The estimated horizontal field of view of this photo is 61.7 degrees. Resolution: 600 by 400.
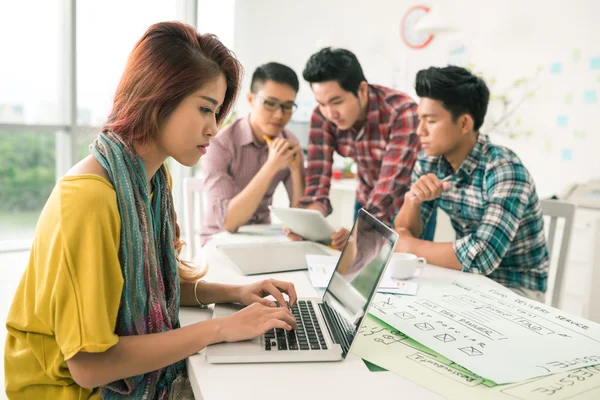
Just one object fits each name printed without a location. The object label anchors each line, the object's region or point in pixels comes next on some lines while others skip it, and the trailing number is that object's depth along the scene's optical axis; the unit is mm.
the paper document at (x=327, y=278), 1229
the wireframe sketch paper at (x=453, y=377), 765
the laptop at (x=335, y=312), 851
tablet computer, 1612
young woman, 751
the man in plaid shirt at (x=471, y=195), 1502
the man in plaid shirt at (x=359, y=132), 2076
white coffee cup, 1298
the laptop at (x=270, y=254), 1415
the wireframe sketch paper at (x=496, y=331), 857
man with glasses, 2057
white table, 748
